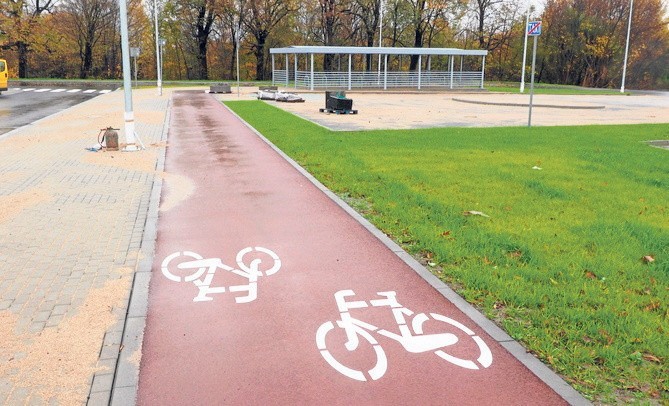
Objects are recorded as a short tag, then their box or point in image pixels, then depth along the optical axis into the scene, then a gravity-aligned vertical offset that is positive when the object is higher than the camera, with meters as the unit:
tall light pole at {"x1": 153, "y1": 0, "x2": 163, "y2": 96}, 37.53 +0.50
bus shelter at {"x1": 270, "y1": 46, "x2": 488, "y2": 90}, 45.25 +1.48
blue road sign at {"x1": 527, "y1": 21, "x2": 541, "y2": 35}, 18.05 +2.16
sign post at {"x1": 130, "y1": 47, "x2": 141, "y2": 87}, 29.52 +1.97
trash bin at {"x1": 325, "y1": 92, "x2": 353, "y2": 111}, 25.02 -0.39
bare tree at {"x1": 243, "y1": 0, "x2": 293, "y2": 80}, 58.47 +7.61
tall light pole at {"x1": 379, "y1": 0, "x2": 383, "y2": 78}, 57.25 +8.46
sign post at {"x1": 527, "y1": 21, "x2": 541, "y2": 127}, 18.03 +2.16
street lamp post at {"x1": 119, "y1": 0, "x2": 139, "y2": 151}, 13.59 -0.01
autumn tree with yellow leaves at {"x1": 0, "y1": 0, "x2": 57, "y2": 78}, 51.12 +5.80
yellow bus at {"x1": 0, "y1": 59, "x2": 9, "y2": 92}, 34.16 +0.65
